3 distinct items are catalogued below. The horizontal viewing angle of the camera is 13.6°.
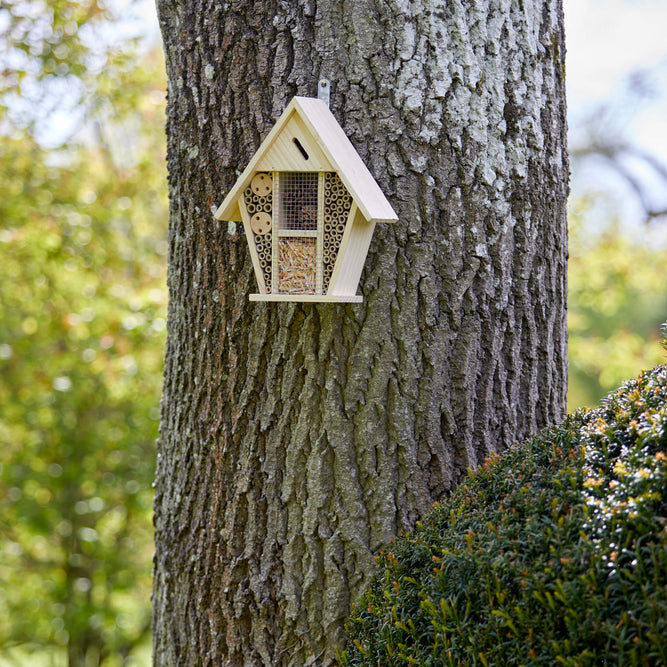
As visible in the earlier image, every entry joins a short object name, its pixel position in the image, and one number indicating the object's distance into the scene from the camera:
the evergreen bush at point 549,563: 3.40
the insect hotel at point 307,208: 3.67
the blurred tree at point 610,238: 6.87
